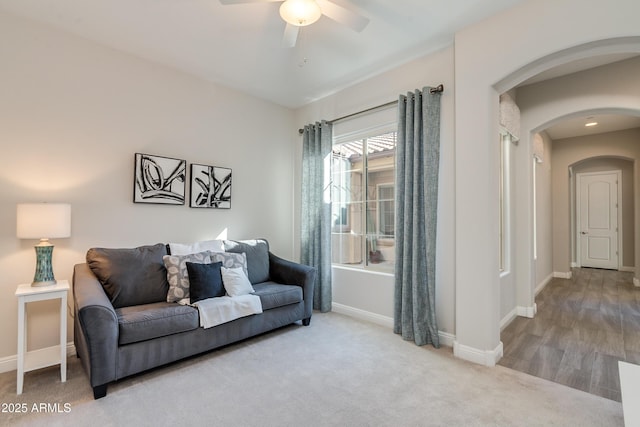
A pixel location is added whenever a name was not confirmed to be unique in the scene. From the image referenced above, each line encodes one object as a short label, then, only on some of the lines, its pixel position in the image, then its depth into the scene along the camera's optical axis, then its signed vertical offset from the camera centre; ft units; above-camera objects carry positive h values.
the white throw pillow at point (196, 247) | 10.12 -1.08
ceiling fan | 6.52 +4.53
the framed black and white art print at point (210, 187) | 11.57 +1.18
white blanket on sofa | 8.50 -2.75
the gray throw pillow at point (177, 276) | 9.09 -1.85
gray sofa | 6.70 -2.65
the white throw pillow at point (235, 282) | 9.56 -2.15
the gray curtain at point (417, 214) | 9.66 +0.08
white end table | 6.99 -2.93
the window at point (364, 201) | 11.71 +0.63
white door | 22.88 -0.19
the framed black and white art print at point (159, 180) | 10.23 +1.31
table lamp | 7.36 -0.27
